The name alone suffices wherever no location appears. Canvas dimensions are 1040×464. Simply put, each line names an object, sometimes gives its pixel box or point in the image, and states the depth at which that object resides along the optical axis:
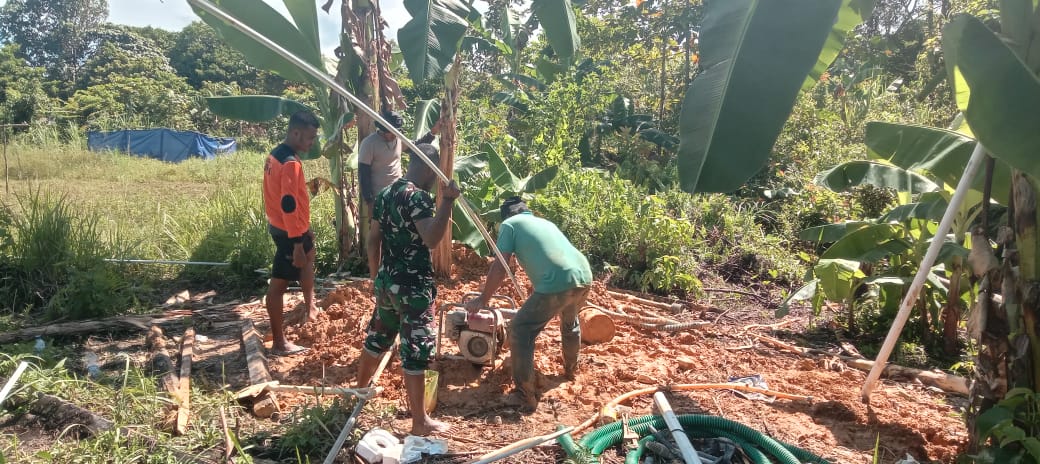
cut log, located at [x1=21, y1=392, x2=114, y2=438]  3.03
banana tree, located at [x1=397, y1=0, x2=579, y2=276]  4.51
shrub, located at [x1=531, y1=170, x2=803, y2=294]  6.31
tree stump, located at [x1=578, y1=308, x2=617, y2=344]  4.71
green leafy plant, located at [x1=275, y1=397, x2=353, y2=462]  3.00
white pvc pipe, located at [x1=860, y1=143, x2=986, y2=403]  2.88
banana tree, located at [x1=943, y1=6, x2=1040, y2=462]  2.03
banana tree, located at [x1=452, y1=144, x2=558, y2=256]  6.63
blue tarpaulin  19.02
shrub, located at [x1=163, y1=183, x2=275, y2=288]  6.45
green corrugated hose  2.91
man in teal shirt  3.62
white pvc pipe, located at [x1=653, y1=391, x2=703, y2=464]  2.83
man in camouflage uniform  3.10
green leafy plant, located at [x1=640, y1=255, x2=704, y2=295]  6.15
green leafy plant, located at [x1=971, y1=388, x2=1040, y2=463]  2.64
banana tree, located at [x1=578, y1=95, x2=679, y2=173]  10.39
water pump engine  3.89
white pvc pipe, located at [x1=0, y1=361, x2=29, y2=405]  2.79
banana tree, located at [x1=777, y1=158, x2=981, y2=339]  4.48
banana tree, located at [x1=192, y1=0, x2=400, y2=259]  5.78
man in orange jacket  4.23
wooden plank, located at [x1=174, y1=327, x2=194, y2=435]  3.09
